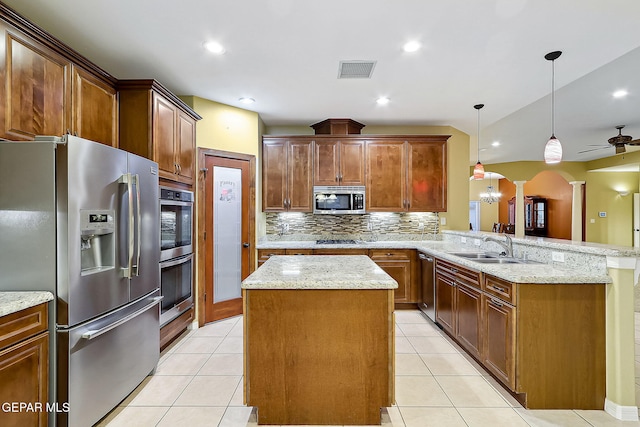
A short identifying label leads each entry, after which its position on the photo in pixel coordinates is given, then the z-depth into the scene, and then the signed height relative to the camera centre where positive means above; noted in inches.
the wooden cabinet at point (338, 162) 171.8 +28.9
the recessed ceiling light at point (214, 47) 98.1 +55.0
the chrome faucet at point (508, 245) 114.1 -12.2
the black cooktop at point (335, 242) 167.9 -16.5
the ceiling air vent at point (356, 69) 110.8 +54.7
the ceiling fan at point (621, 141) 193.8 +46.6
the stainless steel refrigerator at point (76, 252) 66.0 -9.1
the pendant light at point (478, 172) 167.9 +22.7
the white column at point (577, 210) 332.2 +3.3
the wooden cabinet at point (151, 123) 104.9 +32.2
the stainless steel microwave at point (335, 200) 170.6 +7.3
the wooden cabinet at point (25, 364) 55.7 -29.5
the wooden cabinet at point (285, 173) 171.2 +22.6
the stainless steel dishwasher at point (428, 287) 140.8 -35.9
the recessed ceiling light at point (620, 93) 137.6 +55.4
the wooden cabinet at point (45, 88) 68.7 +33.2
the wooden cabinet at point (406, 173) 172.7 +22.8
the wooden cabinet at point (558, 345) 79.7 -34.8
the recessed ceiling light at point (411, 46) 97.1 +54.4
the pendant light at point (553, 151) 111.1 +23.0
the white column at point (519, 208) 351.3 +5.9
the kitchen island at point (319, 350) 72.4 -32.8
